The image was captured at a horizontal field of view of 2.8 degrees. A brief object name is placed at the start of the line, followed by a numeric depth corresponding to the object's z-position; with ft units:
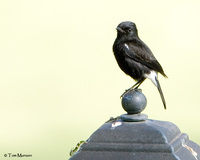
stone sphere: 18.24
